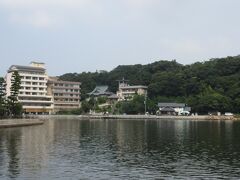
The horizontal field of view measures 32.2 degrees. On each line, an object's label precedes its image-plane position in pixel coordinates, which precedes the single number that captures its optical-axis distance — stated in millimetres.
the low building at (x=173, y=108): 124500
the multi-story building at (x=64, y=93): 140750
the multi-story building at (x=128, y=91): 140625
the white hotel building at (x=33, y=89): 131625
